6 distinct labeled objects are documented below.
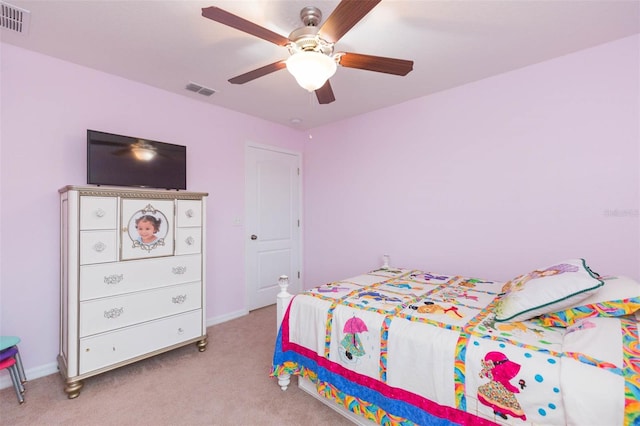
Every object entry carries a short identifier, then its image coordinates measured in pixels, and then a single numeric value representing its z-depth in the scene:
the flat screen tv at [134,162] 2.43
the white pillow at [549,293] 1.40
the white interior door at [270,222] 3.82
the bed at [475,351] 1.11
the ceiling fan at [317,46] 1.34
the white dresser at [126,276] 2.09
